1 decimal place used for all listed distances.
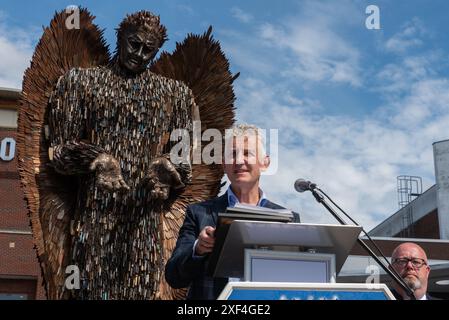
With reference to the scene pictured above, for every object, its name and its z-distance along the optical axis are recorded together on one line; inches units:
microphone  119.3
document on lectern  86.7
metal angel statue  156.9
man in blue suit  102.5
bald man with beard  152.3
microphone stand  103.0
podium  86.5
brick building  720.3
